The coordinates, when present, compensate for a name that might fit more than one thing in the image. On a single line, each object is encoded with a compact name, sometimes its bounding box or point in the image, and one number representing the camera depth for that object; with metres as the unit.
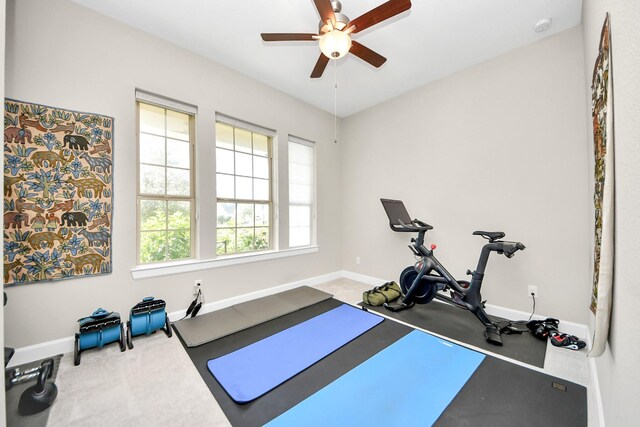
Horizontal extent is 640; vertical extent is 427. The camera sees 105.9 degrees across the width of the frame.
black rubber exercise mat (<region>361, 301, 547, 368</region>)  2.21
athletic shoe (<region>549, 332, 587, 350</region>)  2.23
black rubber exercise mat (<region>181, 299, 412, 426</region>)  1.61
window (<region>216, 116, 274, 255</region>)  3.33
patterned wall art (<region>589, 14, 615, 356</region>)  1.05
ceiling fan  1.79
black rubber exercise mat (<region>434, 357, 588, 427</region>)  1.51
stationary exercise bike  2.53
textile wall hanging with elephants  2.02
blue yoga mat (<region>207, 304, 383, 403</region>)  1.84
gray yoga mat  2.54
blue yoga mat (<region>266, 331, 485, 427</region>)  1.53
